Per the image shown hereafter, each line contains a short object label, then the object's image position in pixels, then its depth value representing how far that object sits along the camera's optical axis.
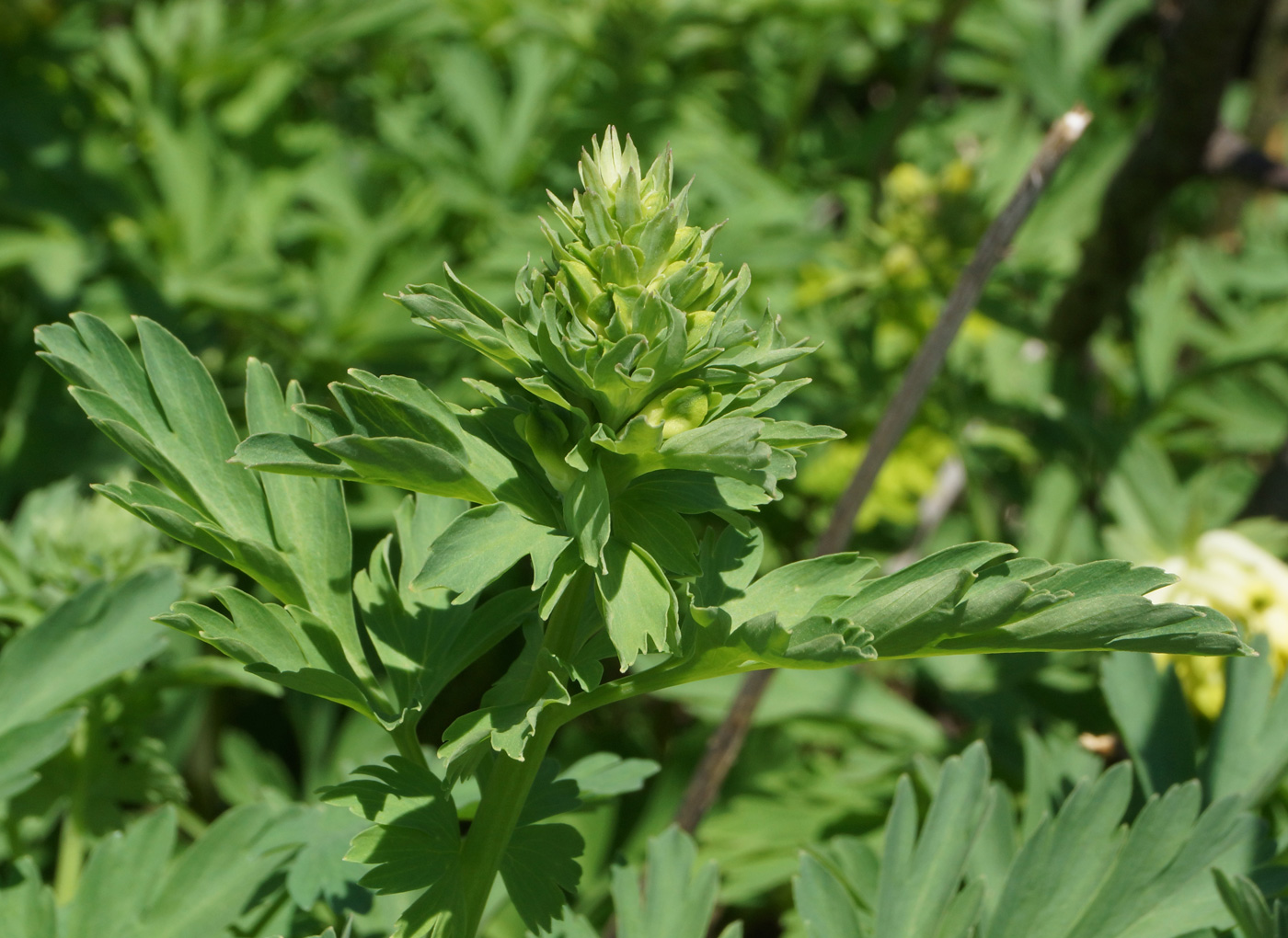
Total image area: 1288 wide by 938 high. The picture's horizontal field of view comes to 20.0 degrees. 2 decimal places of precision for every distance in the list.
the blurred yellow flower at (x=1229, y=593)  0.68
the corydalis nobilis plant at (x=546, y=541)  0.51
